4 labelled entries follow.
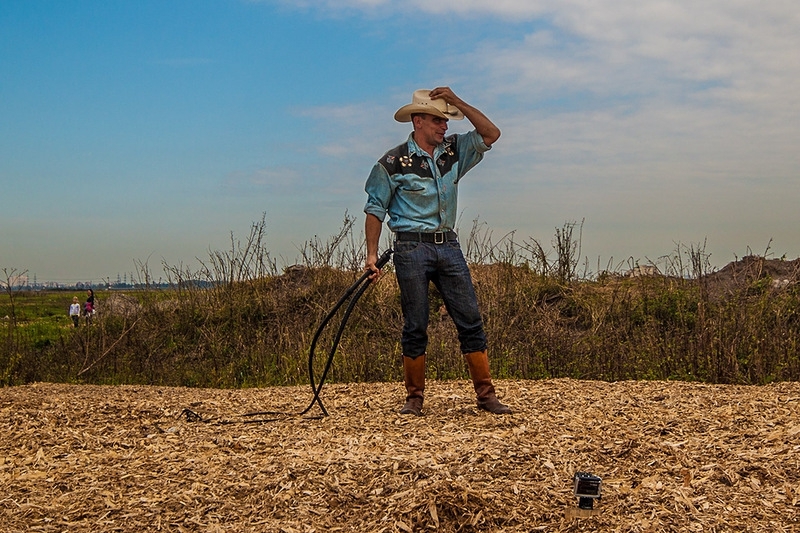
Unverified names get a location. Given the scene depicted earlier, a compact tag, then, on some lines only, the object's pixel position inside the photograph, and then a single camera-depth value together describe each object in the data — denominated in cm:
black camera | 386
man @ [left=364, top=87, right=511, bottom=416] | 554
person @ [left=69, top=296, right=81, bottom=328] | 1589
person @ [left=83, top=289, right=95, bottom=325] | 1232
